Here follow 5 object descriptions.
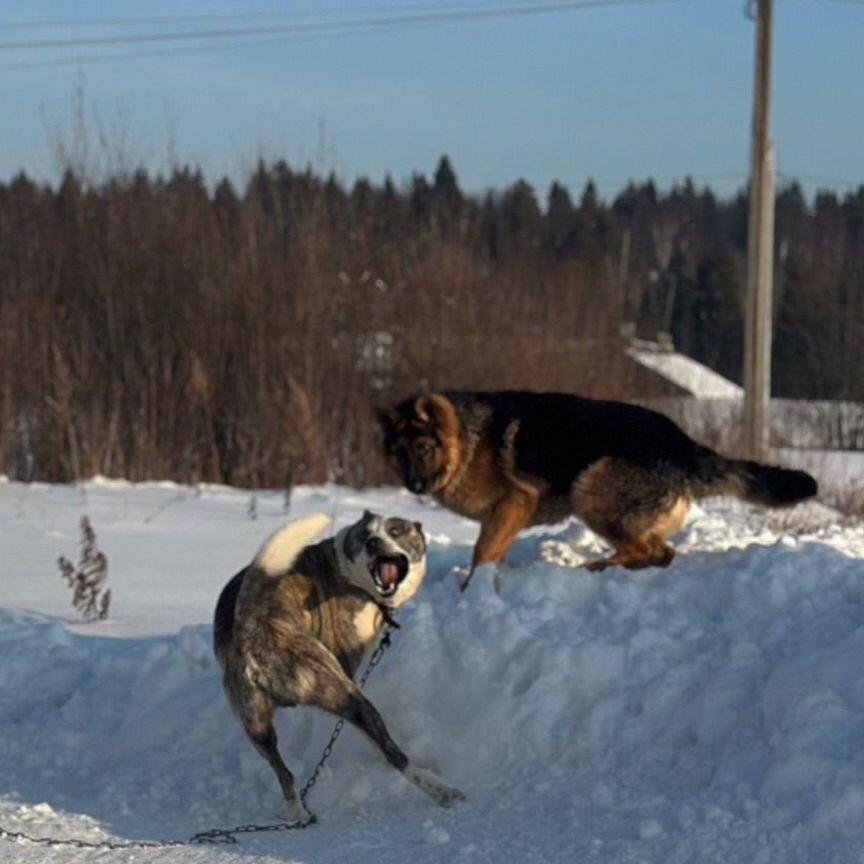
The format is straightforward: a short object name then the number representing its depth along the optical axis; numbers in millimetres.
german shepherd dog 7766
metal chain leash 5312
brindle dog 5664
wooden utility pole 17734
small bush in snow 8883
